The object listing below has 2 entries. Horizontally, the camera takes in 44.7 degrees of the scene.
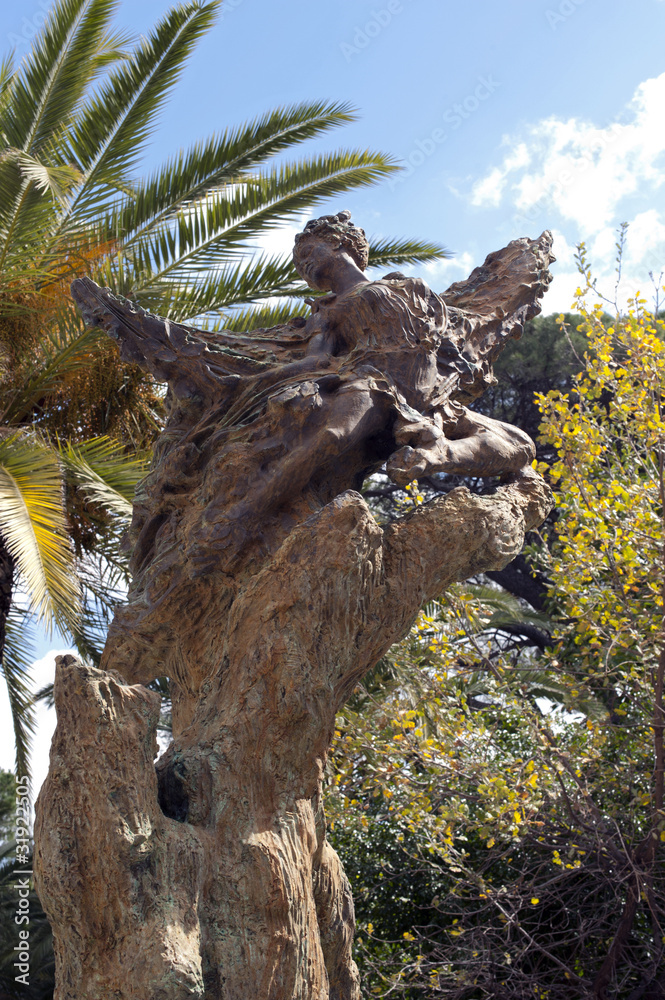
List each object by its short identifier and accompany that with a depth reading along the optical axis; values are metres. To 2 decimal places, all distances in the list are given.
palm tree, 6.19
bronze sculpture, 2.02
